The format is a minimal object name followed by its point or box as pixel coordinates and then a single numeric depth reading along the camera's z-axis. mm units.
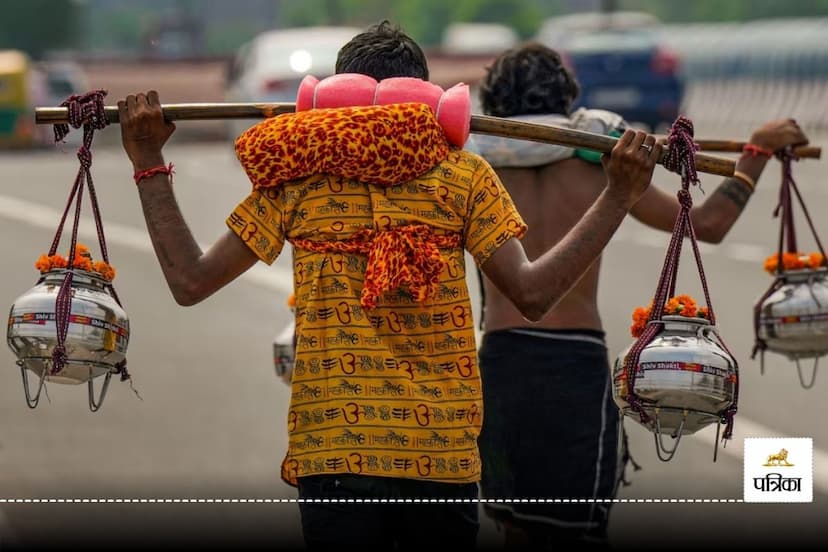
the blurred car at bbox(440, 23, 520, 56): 115461
